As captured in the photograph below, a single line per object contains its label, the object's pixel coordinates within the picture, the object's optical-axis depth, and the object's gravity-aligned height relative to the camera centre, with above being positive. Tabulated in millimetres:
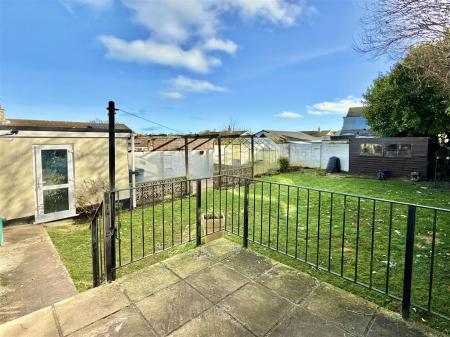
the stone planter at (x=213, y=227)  3787 -1195
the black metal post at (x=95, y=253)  2821 -1195
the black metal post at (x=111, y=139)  3337 +229
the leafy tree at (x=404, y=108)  11812 +2611
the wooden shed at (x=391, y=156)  11672 +16
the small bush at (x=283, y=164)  15487 -535
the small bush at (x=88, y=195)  6926 -1190
